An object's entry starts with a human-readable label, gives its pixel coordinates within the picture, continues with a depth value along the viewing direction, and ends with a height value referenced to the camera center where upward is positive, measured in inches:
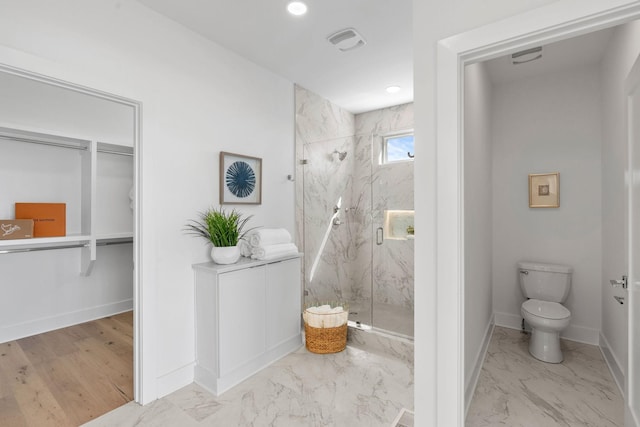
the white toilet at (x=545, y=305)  101.3 -32.4
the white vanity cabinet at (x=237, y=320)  87.5 -32.1
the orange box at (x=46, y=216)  115.6 -0.5
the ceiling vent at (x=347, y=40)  93.6 +54.4
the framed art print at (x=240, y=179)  102.5 +12.2
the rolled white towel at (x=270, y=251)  102.1 -12.5
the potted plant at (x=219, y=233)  93.3 -5.6
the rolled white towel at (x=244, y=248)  105.7 -11.4
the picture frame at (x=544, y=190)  122.7 +9.4
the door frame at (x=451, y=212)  54.2 +0.3
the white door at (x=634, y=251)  54.0 -6.7
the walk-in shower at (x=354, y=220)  125.0 -2.6
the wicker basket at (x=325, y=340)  109.2 -44.5
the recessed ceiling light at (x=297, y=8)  80.4 +54.4
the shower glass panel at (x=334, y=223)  133.3 -4.0
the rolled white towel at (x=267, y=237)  103.3 -7.7
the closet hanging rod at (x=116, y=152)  134.2 +27.5
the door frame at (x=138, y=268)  81.0 -14.1
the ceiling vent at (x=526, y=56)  106.0 +55.1
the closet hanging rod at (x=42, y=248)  104.5 -12.3
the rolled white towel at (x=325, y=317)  109.8 -36.8
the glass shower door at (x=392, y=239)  123.0 -10.3
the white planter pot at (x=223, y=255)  93.0 -12.1
